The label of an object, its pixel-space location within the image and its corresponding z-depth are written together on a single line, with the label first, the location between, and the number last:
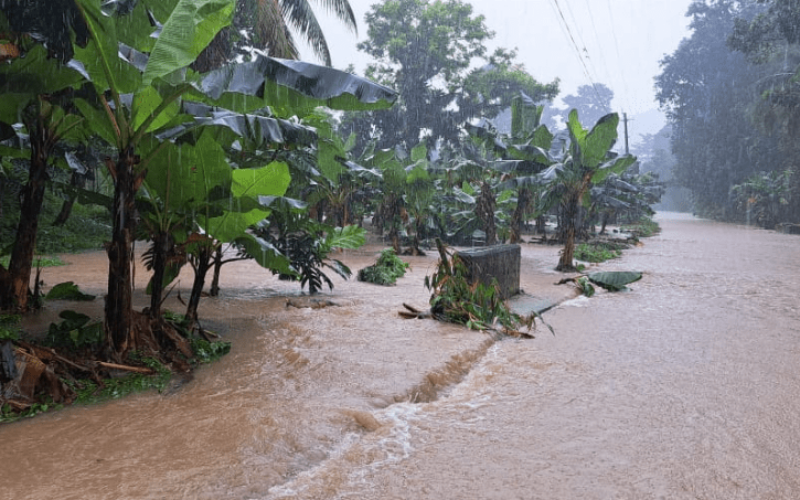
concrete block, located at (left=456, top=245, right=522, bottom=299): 7.34
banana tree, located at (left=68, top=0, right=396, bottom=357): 3.82
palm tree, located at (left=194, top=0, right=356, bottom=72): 13.23
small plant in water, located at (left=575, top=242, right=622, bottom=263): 15.15
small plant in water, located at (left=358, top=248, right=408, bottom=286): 9.75
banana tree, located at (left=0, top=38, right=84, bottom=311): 4.45
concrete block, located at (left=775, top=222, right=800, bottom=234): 29.02
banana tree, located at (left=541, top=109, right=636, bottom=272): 10.82
